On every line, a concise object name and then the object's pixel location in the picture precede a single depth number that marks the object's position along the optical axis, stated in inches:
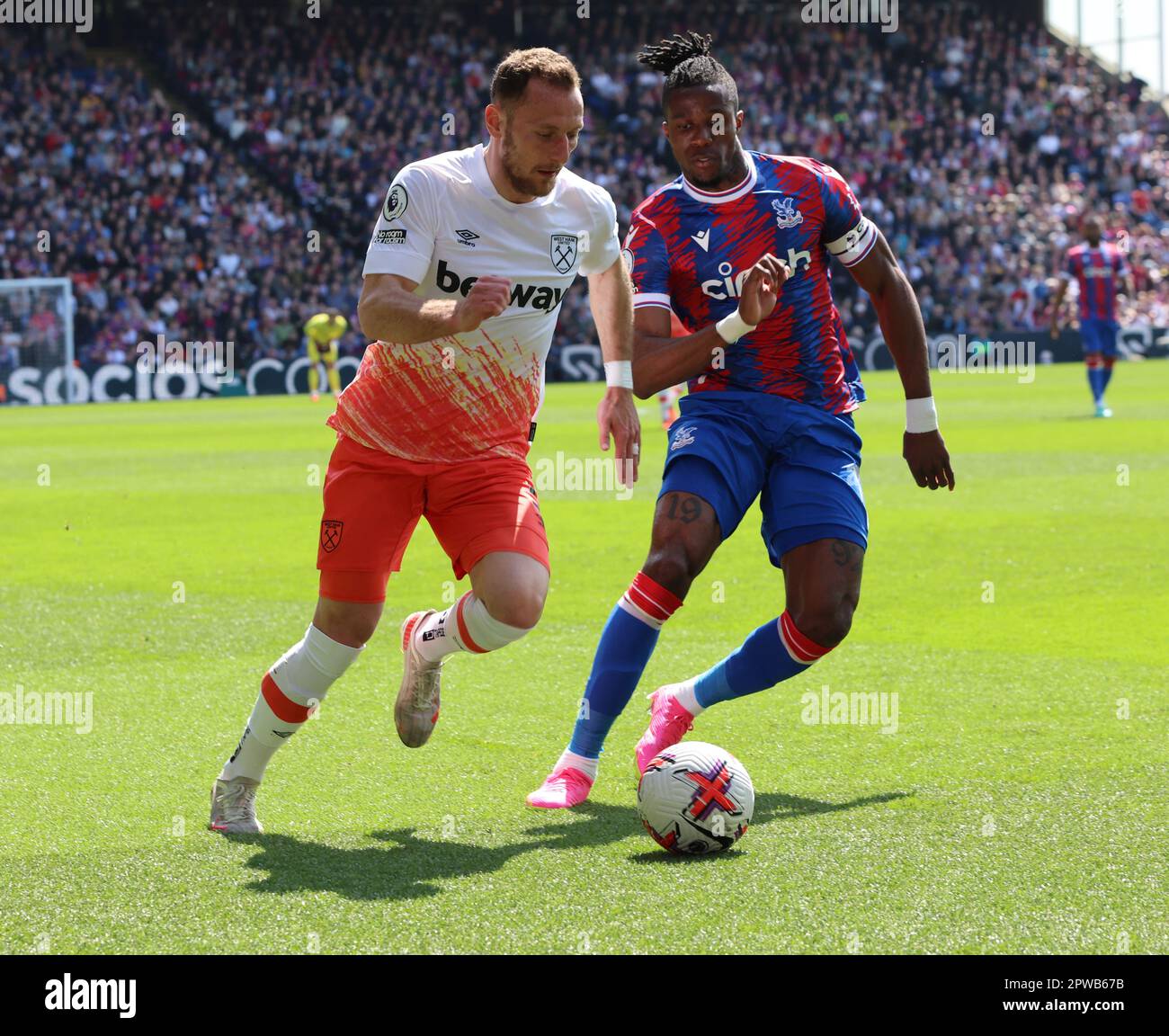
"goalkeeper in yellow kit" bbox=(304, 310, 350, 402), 1121.4
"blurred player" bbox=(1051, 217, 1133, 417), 847.1
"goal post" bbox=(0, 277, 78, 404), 1231.5
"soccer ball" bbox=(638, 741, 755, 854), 182.5
